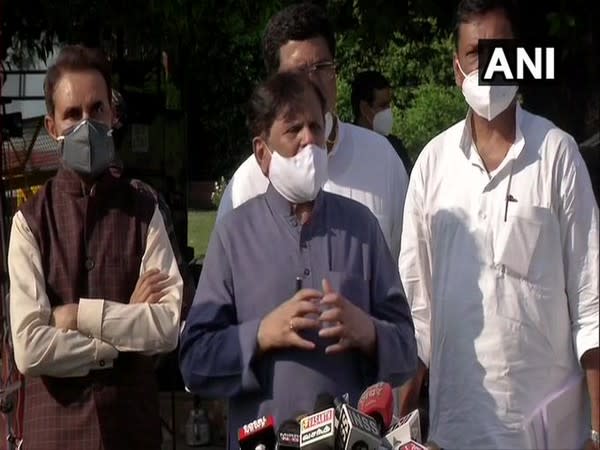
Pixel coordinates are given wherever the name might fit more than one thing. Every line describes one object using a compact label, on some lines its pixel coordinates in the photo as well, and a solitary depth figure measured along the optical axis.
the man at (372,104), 7.72
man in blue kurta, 2.78
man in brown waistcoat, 3.21
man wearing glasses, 3.62
